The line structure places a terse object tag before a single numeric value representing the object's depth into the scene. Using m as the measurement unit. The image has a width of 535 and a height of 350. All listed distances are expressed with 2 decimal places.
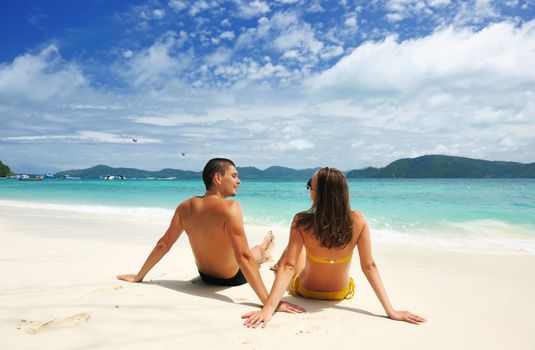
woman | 3.25
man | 3.57
